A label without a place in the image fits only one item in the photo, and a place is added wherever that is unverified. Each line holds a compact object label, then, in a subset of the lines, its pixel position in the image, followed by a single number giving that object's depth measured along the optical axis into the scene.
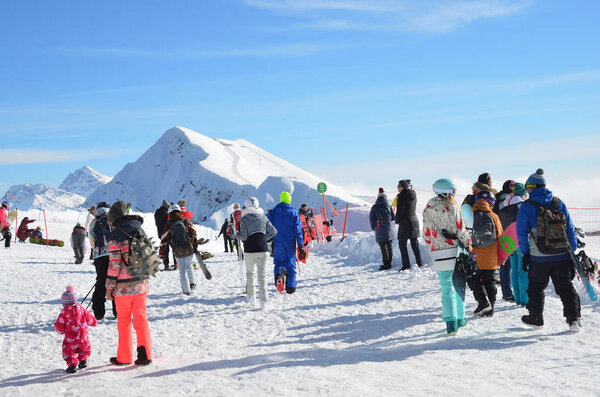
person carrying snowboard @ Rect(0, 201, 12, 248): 20.16
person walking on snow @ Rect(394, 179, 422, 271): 12.55
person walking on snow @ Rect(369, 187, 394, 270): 13.45
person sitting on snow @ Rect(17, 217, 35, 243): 28.18
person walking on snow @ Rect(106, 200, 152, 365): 5.70
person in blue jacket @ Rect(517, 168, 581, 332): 6.44
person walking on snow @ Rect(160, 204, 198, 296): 10.35
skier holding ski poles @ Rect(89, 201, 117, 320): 8.47
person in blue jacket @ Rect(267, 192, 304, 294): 10.19
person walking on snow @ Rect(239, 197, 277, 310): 9.06
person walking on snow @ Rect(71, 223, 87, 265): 18.16
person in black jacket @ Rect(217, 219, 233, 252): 22.42
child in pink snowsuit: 5.54
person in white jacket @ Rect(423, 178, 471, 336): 6.71
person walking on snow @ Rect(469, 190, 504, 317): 7.55
